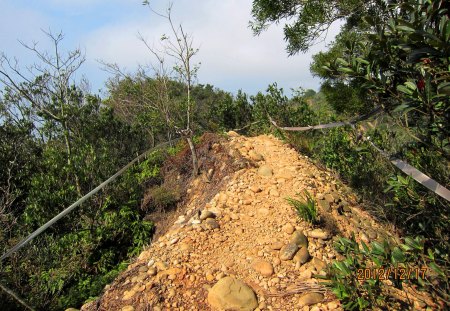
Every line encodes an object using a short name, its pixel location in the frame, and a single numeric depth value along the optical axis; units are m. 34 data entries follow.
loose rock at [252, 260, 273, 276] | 3.08
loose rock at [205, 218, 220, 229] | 3.68
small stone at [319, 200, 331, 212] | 3.85
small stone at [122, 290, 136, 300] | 3.05
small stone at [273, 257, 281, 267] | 3.18
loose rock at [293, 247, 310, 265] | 3.17
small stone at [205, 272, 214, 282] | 3.05
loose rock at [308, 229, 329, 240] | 3.43
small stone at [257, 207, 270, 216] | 3.79
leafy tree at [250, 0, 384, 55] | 3.69
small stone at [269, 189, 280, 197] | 4.08
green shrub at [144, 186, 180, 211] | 5.12
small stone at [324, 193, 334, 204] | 3.99
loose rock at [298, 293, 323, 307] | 2.75
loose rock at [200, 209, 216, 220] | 3.82
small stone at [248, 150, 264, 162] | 4.98
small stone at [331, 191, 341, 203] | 4.07
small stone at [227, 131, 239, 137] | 6.21
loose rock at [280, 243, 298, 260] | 3.19
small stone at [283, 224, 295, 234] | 3.48
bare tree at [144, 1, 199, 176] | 5.29
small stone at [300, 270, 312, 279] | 3.02
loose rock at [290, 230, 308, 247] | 3.31
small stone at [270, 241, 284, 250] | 3.30
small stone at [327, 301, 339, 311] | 2.69
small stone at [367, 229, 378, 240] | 3.64
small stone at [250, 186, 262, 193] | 4.22
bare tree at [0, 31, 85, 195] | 5.98
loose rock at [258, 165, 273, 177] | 4.53
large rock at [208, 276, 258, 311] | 2.77
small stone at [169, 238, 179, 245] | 3.57
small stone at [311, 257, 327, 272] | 3.12
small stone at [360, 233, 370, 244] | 3.56
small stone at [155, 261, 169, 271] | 3.20
